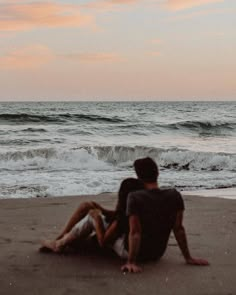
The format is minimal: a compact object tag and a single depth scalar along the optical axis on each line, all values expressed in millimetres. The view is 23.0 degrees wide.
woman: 5363
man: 5211
